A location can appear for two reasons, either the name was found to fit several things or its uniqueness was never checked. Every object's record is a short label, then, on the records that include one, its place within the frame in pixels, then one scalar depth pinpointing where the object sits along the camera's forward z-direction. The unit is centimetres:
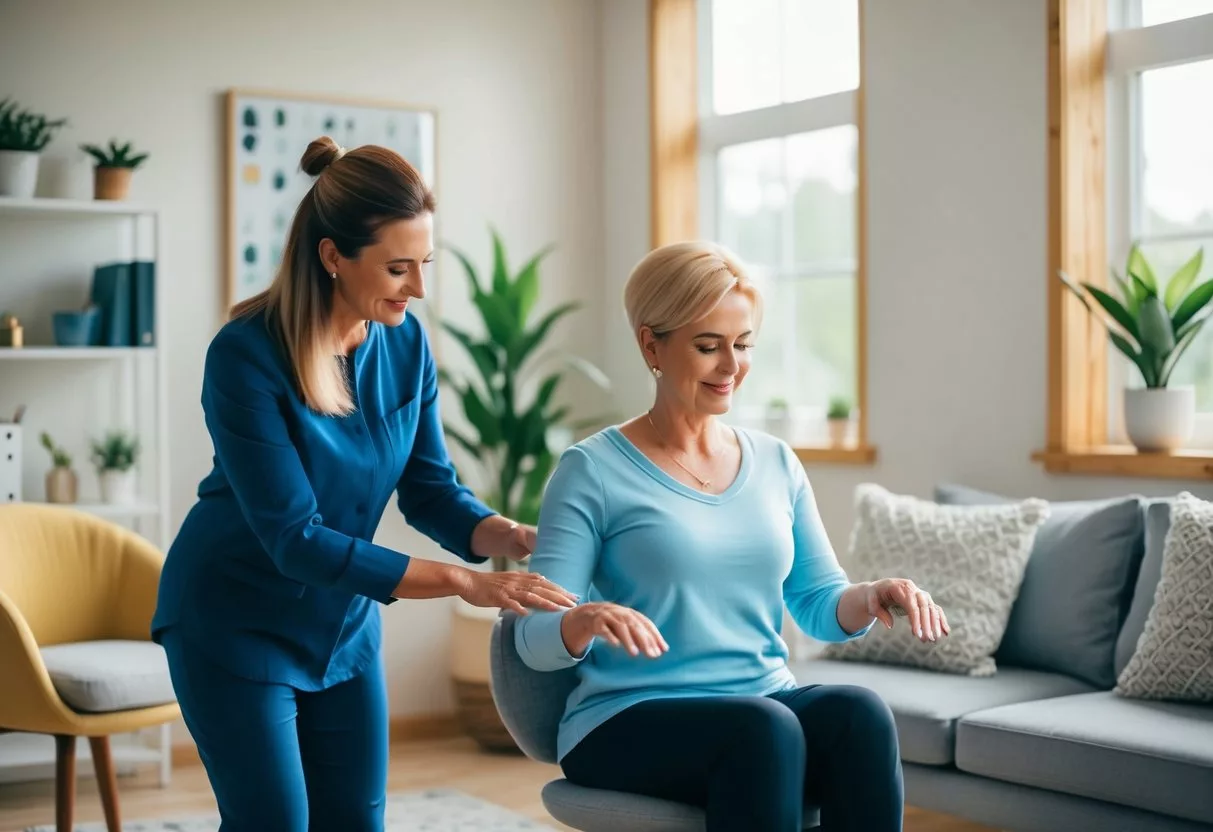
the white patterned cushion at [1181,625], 290
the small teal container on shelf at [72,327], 409
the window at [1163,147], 363
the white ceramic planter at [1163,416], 348
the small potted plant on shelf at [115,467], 417
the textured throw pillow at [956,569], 335
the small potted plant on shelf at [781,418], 464
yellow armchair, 338
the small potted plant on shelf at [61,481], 411
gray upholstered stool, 197
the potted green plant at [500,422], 469
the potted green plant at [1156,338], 342
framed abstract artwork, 457
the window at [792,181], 458
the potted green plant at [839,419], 441
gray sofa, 266
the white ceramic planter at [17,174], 403
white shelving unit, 419
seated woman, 183
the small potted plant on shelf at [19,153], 403
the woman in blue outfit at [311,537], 184
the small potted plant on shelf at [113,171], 418
